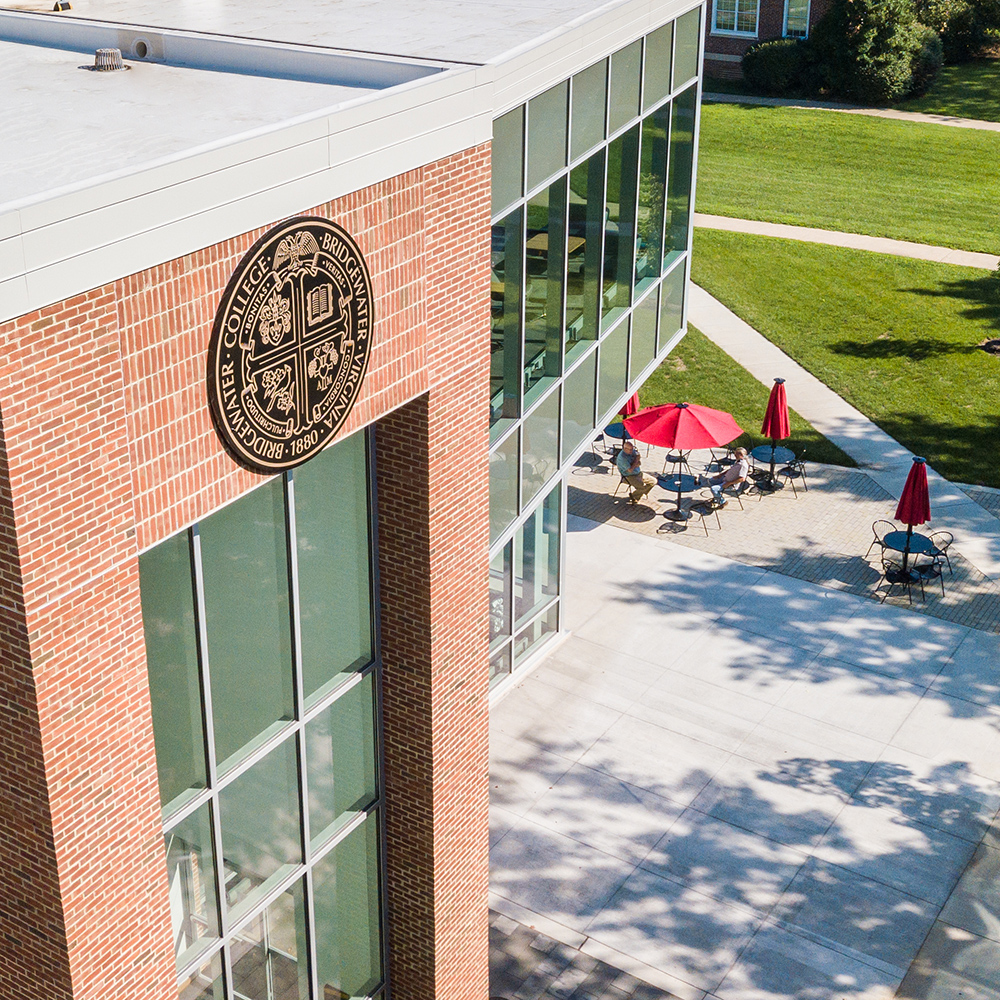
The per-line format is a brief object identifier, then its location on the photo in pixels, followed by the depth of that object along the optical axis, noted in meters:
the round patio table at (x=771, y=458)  24.16
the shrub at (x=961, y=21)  48.66
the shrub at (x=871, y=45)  46.09
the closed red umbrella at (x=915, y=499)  19.81
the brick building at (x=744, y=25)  49.31
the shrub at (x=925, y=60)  47.31
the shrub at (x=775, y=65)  48.72
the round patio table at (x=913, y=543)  20.79
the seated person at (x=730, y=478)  23.17
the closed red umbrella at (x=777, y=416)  23.14
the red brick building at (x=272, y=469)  6.93
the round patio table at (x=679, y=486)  22.75
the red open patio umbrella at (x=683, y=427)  21.36
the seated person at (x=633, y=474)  22.97
